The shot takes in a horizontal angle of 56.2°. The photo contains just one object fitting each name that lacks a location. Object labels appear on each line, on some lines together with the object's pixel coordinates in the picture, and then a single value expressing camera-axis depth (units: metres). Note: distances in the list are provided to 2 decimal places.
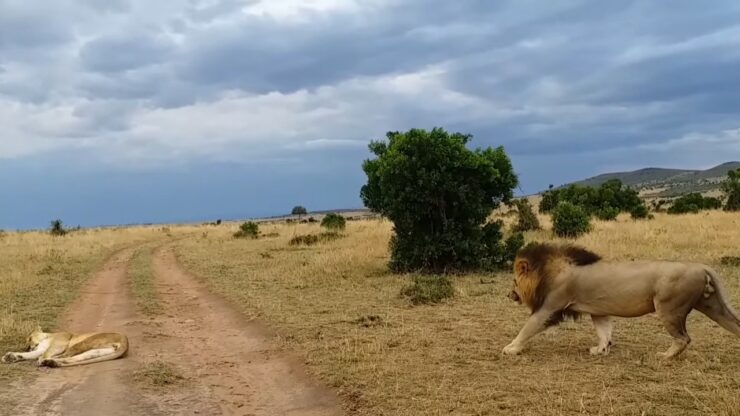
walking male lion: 7.34
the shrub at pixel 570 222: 24.03
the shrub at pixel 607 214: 33.19
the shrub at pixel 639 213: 34.12
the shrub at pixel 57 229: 44.38
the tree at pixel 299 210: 89.50
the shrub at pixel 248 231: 35.81
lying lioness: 8.56
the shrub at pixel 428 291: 12.29
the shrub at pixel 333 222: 35.44
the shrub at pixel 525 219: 28.16
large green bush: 16.77
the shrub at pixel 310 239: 27.50
